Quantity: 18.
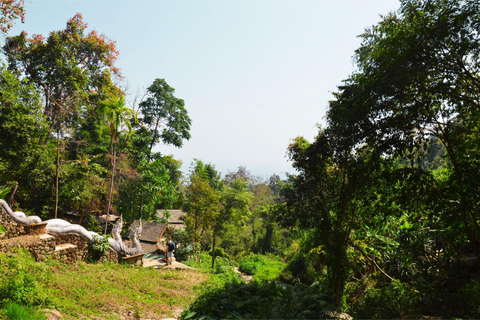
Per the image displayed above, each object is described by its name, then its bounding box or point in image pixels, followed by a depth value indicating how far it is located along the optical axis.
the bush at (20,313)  5.44
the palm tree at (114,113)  15.59
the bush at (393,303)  7.36
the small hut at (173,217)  27.48
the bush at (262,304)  7.46
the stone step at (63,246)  10.43
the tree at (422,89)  5.34
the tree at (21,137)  17.02
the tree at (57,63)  22.66
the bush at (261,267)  21.00
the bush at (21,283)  6.15
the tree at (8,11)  8.91
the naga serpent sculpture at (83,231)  10.41
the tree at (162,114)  32.72
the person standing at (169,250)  14.75
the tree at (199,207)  20.45
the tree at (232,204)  21.36
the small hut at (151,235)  21.69
